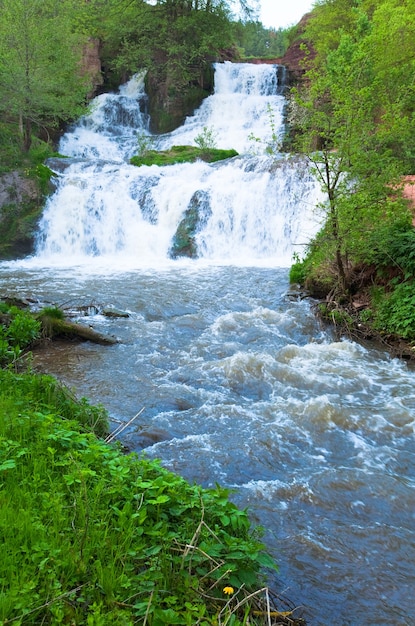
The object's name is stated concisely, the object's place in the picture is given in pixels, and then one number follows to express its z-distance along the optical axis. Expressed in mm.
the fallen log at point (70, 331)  7527
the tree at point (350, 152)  7969
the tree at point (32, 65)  17109
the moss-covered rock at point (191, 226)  15555
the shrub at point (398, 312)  7676
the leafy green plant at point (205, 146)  19719
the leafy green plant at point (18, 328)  6598
